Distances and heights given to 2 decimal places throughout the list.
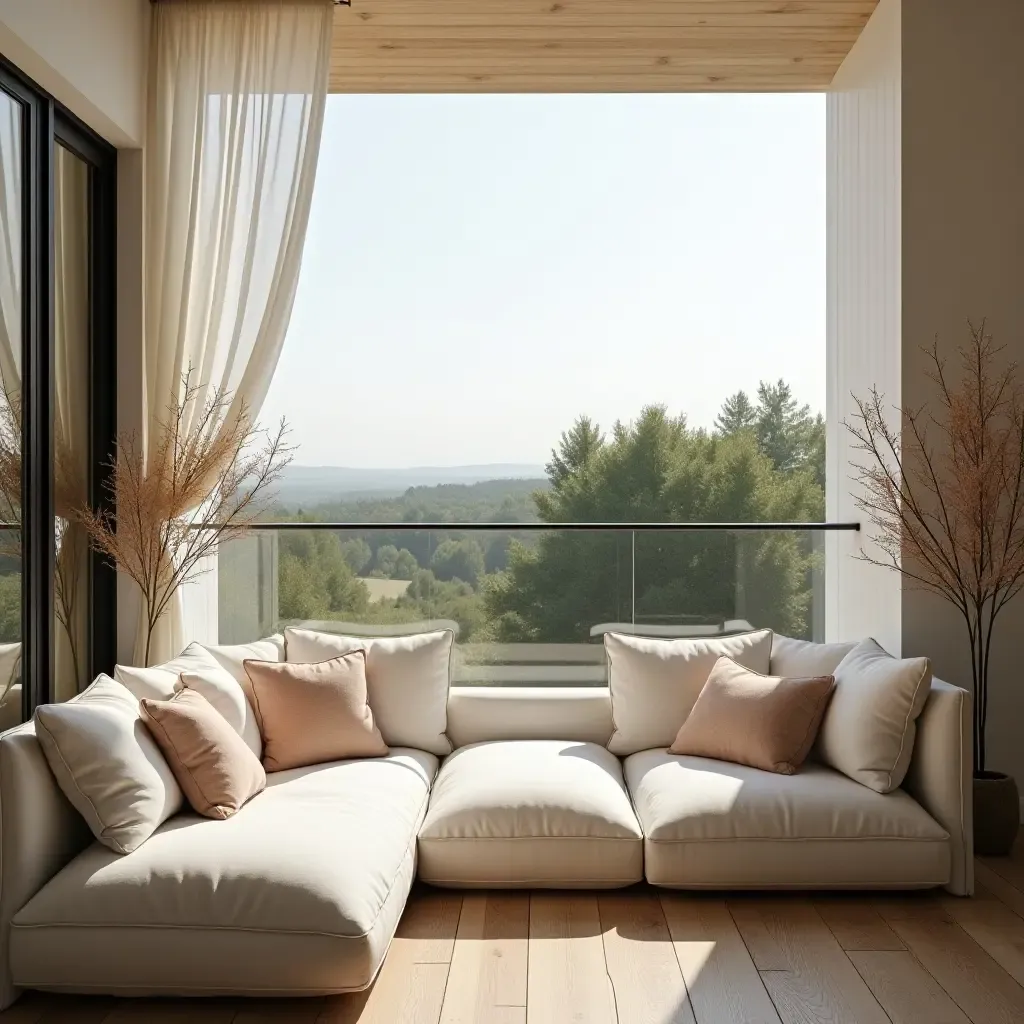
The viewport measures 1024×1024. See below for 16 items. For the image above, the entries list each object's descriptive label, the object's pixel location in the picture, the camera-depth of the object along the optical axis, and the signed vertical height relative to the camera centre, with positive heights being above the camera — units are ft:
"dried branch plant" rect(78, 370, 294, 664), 12.80 +0.16
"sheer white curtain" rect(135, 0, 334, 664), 13.67 +4.10
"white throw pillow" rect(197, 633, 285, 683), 12.30 -1.72
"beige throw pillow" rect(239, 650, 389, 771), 11.76 -2.30
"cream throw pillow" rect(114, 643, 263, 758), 10.48 -1.77
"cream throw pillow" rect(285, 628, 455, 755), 12.87 -2.06
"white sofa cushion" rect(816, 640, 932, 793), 10.98 -2.22
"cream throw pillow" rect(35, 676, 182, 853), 8.77 -2.19
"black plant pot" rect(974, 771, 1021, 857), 11.85 -3.38
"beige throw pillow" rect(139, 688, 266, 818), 9.68 -2.26
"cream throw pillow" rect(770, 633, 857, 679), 12.73 -1.81
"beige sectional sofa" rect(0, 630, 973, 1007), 8.09 -2.97
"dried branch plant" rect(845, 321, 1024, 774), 12.39 +0.14
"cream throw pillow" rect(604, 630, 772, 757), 12.94 -2.06
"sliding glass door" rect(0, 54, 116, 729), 10.99 +1.27
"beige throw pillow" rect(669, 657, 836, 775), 11.59 -2.34
